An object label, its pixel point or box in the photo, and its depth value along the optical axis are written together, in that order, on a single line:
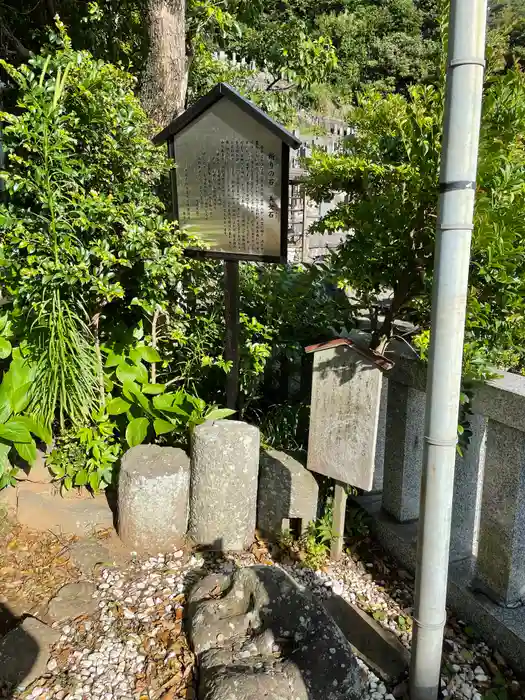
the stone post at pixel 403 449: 3.06
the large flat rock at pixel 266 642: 1.92
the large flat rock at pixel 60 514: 3.18
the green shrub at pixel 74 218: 2.94
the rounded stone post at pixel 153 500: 2.97
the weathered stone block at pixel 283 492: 3.11
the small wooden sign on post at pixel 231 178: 2.80
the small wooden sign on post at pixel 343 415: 2.79
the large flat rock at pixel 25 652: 2.18
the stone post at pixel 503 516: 2.41
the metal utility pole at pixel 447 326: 1.55
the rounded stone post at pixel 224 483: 2.97
